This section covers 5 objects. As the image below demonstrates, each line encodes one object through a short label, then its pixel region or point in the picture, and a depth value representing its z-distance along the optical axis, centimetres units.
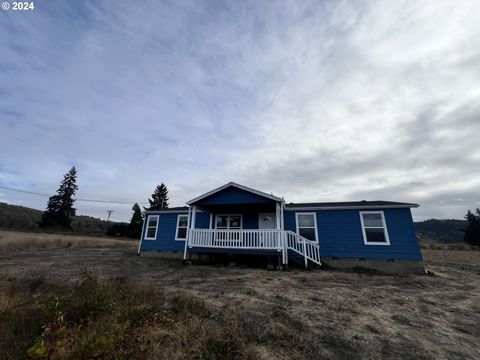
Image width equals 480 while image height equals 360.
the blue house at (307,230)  1189
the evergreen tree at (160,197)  4841
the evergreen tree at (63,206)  4519
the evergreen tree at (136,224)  3997
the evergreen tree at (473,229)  4131
